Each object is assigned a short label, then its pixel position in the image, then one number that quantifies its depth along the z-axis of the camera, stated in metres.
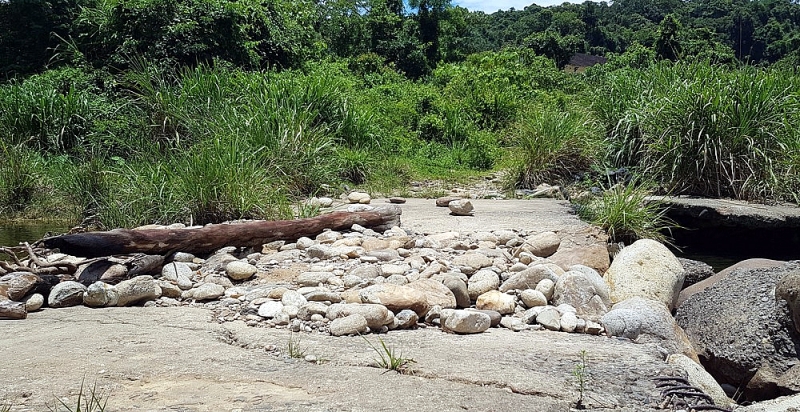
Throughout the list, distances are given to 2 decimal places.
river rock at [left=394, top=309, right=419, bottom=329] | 3.84
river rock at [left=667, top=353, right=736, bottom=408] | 3.40
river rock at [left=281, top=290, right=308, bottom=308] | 4.10
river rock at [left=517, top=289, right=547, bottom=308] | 4.45
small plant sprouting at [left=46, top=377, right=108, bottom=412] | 2.31
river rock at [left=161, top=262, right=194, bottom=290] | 4.73
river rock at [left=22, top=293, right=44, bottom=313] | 4.09
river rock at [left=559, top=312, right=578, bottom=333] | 4.03
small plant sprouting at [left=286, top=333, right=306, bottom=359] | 3.16
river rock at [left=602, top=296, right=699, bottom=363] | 3.94
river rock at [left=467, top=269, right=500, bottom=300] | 4.62
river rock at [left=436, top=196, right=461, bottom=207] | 7.85
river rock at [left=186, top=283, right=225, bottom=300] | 4.46
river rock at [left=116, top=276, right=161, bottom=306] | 4.32
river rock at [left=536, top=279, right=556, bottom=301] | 4.59
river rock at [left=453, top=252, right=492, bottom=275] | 5.07
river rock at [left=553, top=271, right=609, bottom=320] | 4.35
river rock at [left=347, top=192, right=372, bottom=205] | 7.70
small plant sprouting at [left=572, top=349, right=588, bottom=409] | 2.74
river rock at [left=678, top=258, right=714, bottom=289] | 5.90
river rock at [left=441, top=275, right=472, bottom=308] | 4.46
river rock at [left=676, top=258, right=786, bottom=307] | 5.45
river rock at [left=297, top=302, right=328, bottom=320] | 3.92
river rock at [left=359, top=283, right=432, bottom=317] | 3.94
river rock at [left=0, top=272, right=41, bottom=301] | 4.20
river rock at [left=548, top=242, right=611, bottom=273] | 5.48
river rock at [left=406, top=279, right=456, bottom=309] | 4.21
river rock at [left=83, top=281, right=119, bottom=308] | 4.20
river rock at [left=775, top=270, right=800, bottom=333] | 4.23
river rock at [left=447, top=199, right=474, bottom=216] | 7.19
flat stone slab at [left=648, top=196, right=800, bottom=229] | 6.75
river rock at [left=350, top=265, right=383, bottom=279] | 4.78
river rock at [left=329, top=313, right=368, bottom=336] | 3.62
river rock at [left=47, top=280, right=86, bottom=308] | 4.23
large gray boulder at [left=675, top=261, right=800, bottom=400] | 4.20
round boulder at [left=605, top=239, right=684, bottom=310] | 5.09
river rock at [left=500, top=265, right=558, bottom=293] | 4.71
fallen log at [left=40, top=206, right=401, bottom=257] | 4.54
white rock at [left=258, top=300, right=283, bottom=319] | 3.96
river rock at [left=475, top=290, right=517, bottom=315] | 4.33
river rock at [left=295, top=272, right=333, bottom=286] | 4.62
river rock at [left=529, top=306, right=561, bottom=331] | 4.07
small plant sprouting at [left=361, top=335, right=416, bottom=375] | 2.99
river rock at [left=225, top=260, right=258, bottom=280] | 4.87
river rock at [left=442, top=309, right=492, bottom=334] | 3.82
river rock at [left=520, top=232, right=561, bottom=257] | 5.76
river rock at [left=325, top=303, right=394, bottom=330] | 3.71
